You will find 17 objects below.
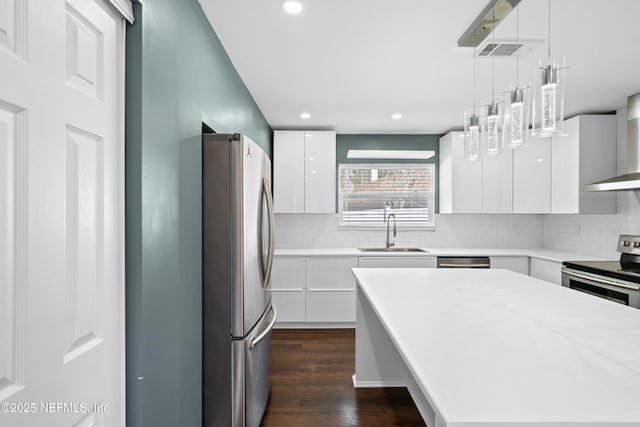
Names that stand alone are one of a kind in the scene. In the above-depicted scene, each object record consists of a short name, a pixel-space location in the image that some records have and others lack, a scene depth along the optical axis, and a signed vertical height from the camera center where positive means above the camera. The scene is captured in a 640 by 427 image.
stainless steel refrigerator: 2.04 -0.38
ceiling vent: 2.28 +1.03
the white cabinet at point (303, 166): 4.60 +0.55
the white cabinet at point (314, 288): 4.40 -0.90
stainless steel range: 2.91 -0.54
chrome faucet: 4.95 -0.23
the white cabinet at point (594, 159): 3.89 +0.55
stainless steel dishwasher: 4.42 -0.59
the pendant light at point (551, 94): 1.57 +0.50
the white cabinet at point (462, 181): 4.58 +0.38
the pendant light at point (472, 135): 2.12 +0.43
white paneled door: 0.83 -0.01
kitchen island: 0.91 -0.47
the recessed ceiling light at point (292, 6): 1.88 +1.04
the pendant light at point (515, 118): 1.76 +0.46
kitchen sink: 4.78 -0.49
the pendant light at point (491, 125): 1.99 +0.47
